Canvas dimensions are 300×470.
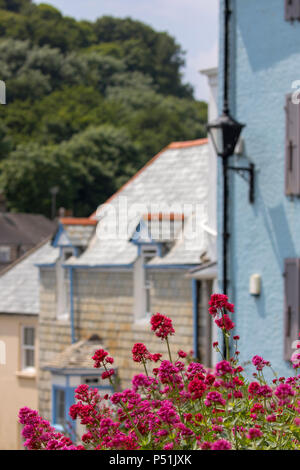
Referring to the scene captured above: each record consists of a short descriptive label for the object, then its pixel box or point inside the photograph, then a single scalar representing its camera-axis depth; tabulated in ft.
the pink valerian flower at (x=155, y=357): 26.36
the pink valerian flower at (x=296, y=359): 27.95
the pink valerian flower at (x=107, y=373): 25.41
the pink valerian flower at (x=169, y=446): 21.79
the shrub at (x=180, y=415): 22.66
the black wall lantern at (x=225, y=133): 73.43
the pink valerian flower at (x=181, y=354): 26.90
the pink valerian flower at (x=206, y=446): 20.15
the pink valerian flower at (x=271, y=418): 23.82
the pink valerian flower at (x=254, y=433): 21.34
